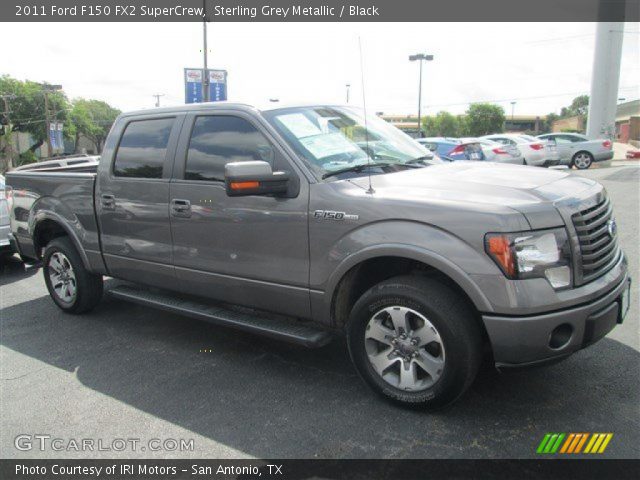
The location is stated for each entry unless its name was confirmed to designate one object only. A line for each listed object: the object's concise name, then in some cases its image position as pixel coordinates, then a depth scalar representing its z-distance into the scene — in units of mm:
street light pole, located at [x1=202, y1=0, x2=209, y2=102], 20627
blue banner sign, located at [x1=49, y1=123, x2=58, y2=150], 54281
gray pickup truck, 2926
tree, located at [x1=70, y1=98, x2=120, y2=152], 81812
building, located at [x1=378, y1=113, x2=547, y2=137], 118806
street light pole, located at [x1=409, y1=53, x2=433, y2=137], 52900
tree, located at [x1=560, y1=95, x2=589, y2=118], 111888
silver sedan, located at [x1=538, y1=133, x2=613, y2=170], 21094
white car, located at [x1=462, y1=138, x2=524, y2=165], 17766
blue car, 17531
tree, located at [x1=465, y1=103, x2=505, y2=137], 93438
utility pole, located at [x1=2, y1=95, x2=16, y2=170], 56500
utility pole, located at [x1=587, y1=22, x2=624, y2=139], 26594
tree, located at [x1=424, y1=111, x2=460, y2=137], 98181
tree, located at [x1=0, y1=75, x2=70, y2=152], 62094
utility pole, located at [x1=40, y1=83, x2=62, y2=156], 55194
